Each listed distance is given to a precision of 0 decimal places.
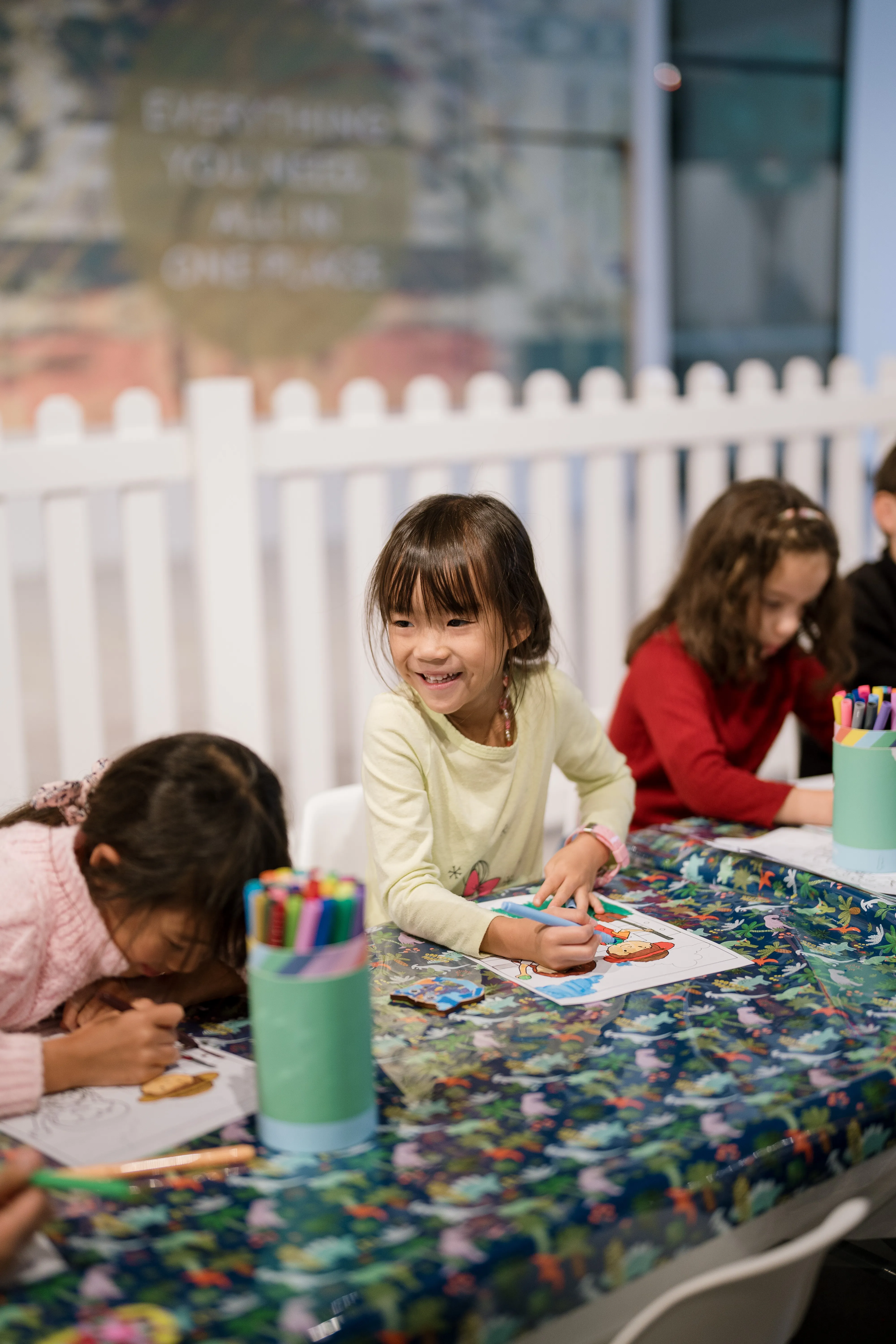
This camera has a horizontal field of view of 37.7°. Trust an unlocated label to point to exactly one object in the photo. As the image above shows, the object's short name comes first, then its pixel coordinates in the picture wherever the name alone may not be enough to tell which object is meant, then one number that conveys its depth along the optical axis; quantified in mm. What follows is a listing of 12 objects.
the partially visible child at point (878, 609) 2572
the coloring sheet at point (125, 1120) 1011
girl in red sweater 2070
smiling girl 1539
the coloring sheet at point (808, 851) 1549
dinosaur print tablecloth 830
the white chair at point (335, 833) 1834
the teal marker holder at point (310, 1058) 983
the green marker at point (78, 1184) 920
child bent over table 1117
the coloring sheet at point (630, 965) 1270
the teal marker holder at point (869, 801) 1562
